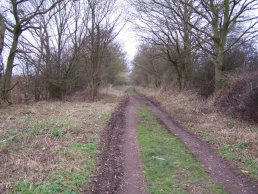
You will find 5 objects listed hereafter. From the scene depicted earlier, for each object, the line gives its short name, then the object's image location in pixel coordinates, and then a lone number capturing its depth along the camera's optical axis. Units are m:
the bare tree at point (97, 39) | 26.36
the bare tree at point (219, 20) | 18.20
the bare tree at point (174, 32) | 21.05
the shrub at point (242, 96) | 13.12
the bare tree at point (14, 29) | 19.55
